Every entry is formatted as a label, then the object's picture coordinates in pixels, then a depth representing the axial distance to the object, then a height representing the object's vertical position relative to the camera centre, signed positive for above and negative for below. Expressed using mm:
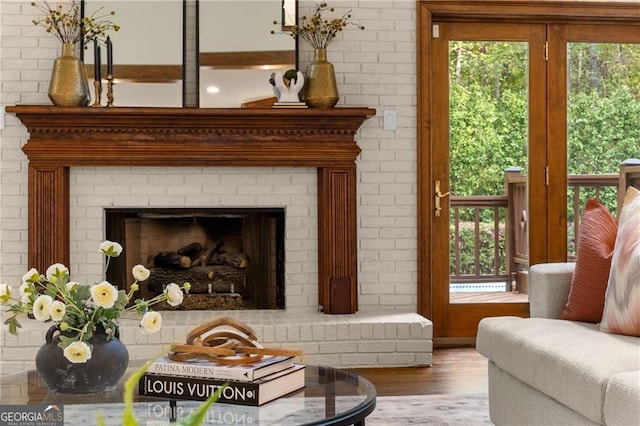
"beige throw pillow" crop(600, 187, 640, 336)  2623 -188
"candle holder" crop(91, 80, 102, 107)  4746 +732
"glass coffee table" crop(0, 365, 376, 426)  1904 -419
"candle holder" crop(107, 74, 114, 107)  4754 +740
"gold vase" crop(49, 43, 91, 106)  4645 +770
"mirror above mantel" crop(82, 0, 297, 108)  4840 +969
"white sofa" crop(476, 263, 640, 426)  2172 -397
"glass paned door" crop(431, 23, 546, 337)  5207 +344
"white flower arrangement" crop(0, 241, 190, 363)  2082 -202
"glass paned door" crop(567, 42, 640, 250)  5336 +630
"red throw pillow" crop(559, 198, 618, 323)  2910 -149
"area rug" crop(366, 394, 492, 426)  3369 -760
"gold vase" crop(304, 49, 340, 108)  4785 +760
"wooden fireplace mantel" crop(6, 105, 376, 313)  4695 +414
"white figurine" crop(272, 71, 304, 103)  4797 +750
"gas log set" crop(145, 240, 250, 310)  5027 -284
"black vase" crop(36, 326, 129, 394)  2141 -350
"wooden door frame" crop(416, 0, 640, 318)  5039 +1219
